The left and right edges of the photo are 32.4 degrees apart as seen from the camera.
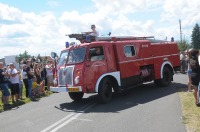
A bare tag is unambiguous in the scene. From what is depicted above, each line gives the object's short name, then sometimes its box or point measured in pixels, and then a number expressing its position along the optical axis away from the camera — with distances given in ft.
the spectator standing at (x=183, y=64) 82.74
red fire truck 41.47
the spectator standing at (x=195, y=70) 35.65
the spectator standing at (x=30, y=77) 52.75
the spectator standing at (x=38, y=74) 57.21
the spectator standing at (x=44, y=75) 60.03
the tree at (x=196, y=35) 351.87
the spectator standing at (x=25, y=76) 52.90
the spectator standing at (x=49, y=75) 61.57
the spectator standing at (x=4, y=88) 46.01
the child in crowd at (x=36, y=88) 54.49
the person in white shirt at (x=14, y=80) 48.62
